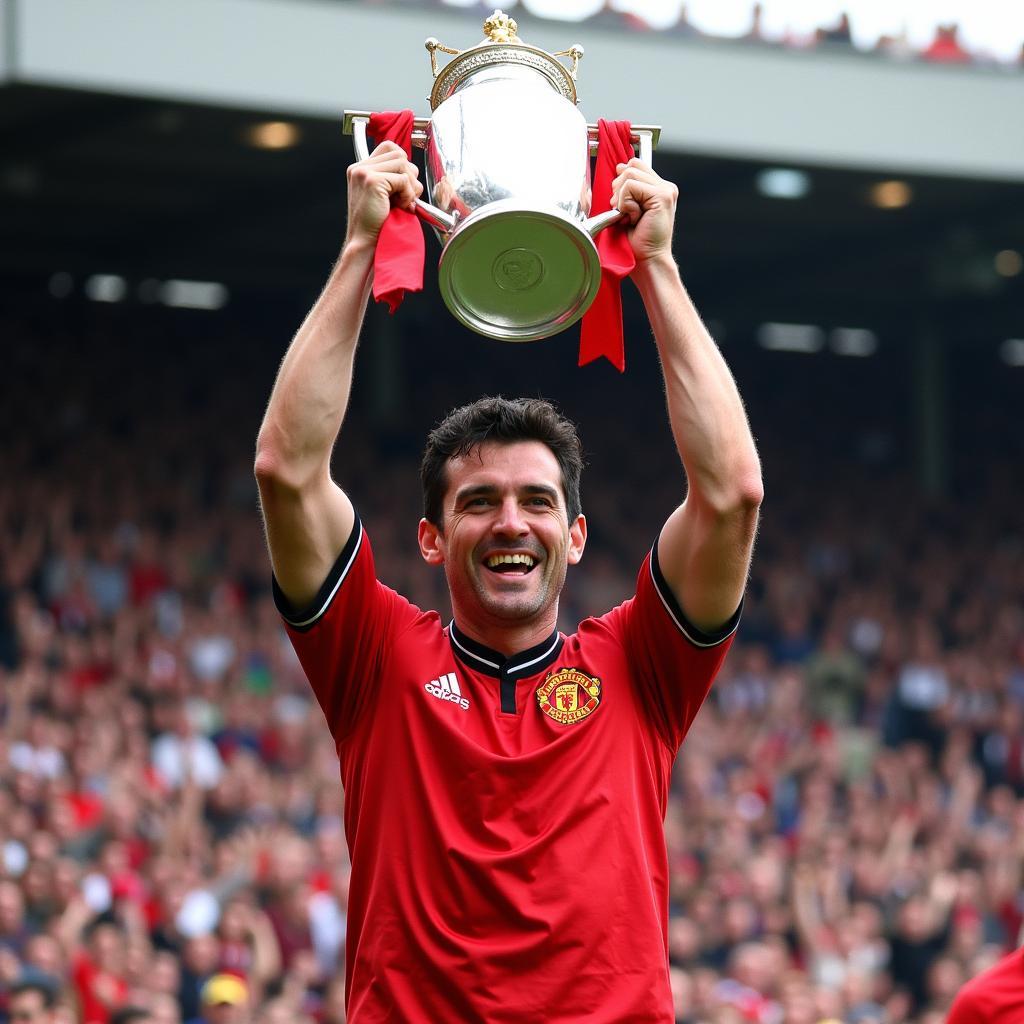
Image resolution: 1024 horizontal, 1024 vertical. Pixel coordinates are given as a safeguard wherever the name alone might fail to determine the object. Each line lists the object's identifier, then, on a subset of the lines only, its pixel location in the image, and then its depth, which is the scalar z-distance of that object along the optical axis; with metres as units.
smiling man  6.07
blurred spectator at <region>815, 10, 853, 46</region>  29.14
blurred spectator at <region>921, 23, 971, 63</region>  29.62
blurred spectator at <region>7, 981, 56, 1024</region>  13.48
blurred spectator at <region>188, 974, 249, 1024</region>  14.97
